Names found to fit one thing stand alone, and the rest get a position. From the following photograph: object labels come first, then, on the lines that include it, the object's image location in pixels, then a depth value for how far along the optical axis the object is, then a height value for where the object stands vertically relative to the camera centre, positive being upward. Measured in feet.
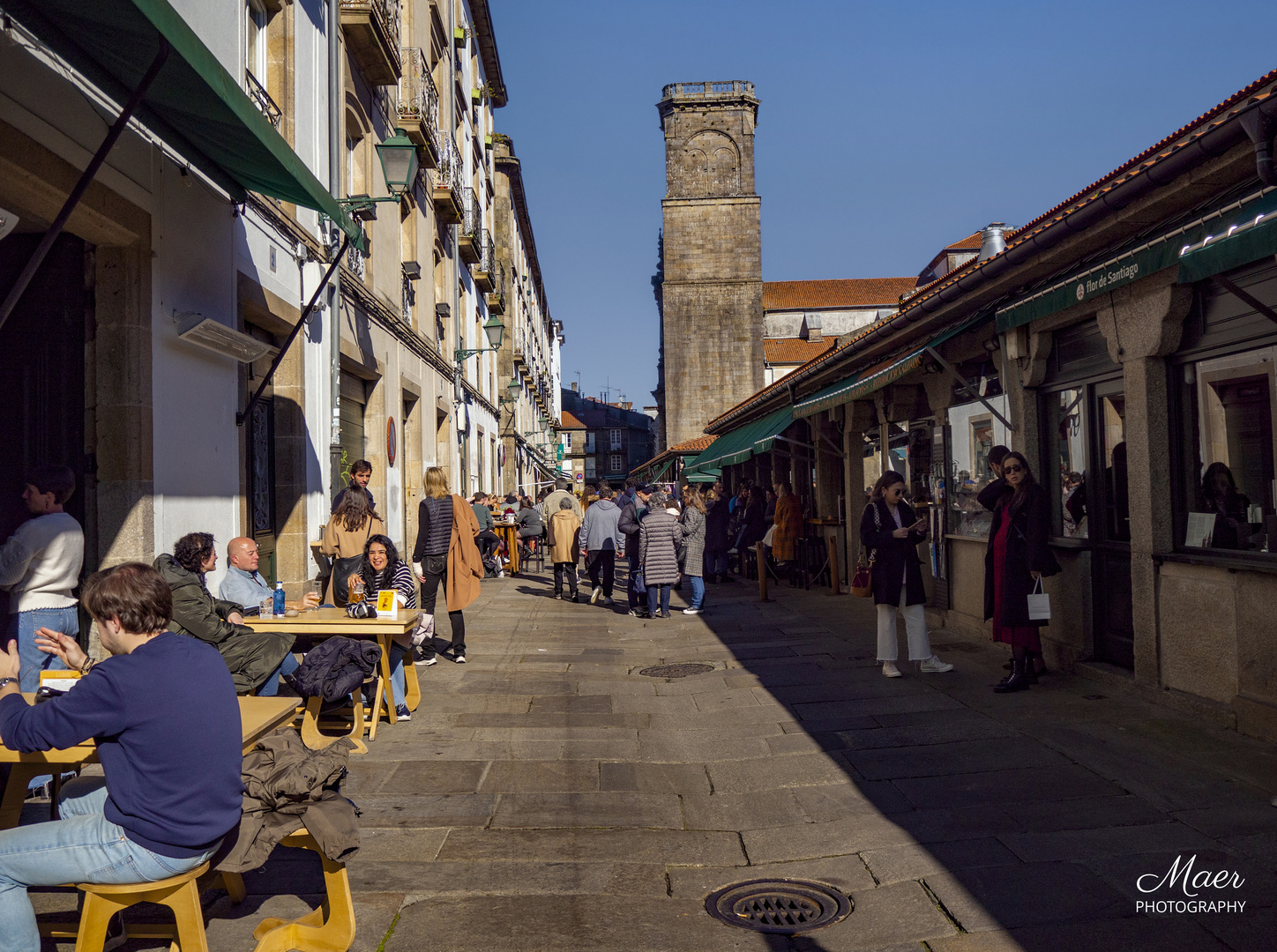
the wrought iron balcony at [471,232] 71.05 +21.28
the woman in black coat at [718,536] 56.75 -2.05
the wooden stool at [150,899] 9.48 -3.91
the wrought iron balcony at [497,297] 89.25 +19.54
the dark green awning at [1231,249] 14.52 +3.82
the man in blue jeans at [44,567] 16.40 -0.89
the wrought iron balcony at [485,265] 80.74 +21.00
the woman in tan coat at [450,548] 29.84 -1.31
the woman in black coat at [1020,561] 23.30 -1.61
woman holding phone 25.86 -2.16
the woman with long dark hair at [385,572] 23.72 -1.60
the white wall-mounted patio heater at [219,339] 21.89 +4.19
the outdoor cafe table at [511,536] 64.75 -2.06
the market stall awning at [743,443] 49.11 +3.40
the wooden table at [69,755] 11.07 -2.79
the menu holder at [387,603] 21.98 -2.18
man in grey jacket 45.19 -1.43
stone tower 158.71 +40.40
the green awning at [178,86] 13.25 +7.01
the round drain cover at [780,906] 11.73 -5.15
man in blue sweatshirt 9.34 -2.39
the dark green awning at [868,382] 29.48 +4.06
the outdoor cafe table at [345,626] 20.79 -2.54
